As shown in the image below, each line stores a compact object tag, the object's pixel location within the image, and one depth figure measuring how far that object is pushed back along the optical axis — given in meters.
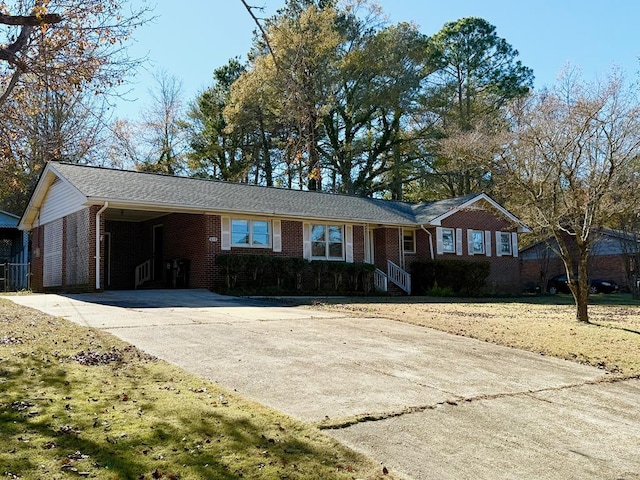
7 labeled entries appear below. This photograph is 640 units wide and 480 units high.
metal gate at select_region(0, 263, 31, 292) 24.86
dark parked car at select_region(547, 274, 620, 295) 33.78
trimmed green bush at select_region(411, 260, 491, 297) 23.55
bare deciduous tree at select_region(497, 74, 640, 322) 12.13
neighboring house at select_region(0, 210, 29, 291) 25.70
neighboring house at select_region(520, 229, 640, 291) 33.31
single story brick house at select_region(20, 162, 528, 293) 17.73
